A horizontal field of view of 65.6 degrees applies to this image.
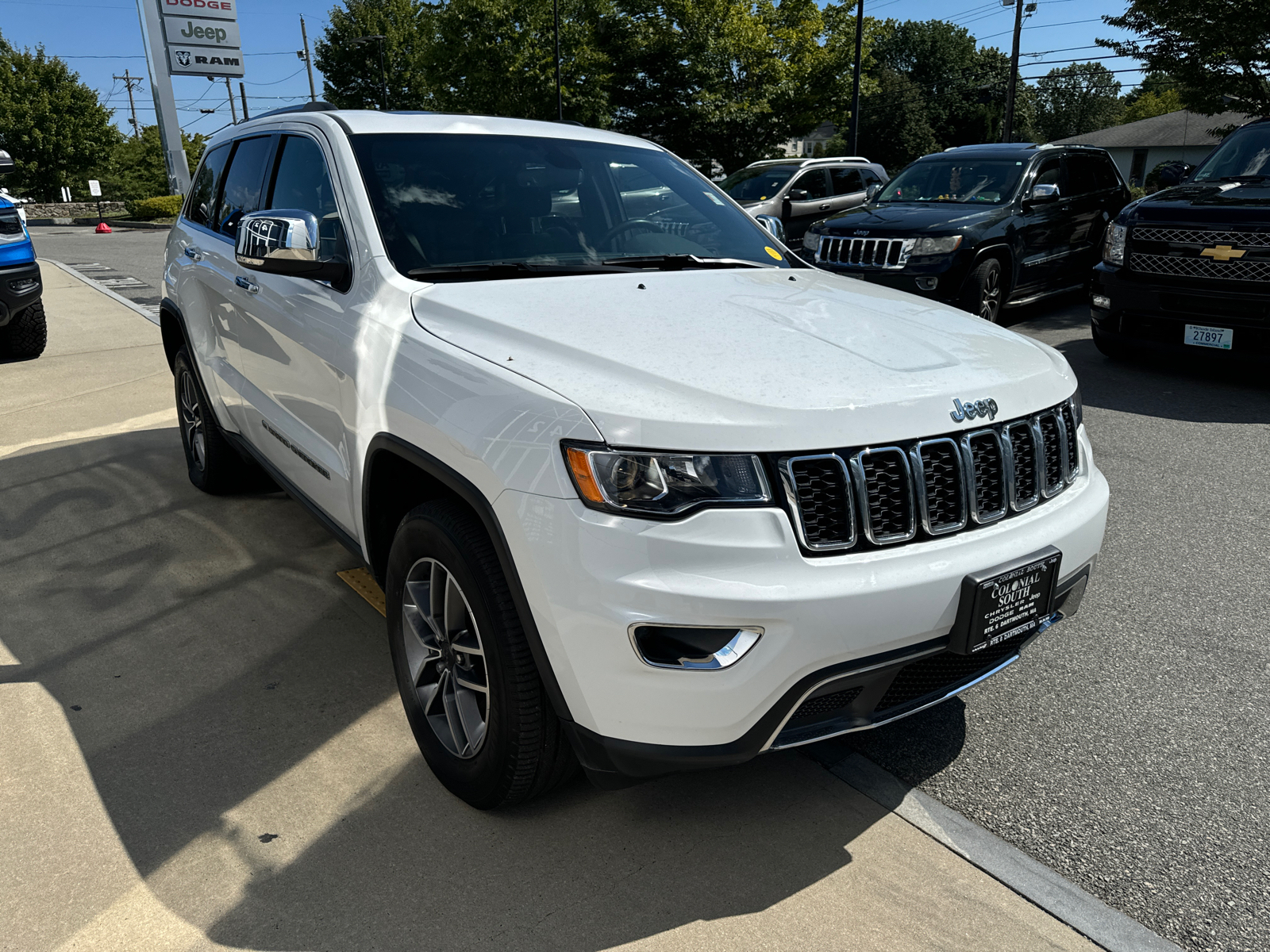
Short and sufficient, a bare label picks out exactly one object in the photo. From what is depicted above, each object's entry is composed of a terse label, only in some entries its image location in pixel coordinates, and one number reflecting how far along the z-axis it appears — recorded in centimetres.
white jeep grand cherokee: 204
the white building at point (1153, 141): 5906
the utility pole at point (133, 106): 8738
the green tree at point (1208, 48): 1241
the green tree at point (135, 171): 5334
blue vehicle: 850
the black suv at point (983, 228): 849
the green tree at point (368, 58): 5250
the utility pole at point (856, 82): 2612
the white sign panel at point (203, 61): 3991
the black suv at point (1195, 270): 667
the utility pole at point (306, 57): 5594
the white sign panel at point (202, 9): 3949
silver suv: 1462
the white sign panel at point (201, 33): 3975
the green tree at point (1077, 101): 8944
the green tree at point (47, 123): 4838
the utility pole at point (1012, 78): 3406
